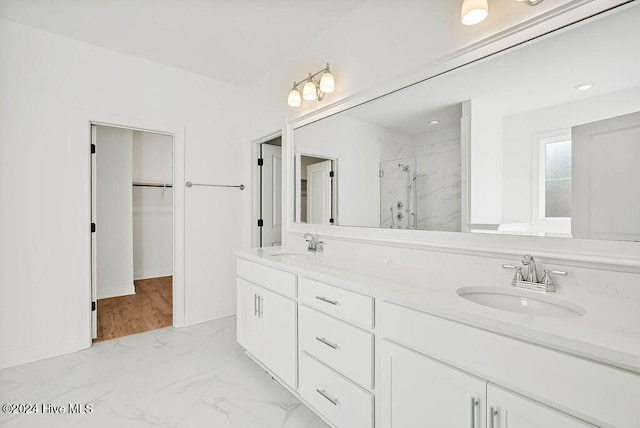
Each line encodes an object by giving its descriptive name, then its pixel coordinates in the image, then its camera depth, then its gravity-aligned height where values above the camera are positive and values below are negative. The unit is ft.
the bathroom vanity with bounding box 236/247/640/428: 2.47 -1.56
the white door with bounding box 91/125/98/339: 8.80 -0.74
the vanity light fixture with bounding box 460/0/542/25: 4.16 +2.86
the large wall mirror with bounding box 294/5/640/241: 3.58 +1.10
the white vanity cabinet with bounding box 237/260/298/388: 5.85 -2.41
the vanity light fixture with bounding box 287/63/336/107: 7.02 +3.14
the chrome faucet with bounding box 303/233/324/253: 7.70 -0.83
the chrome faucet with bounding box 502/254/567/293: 3.86 -0.88
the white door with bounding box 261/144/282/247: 11.75 +0.68
